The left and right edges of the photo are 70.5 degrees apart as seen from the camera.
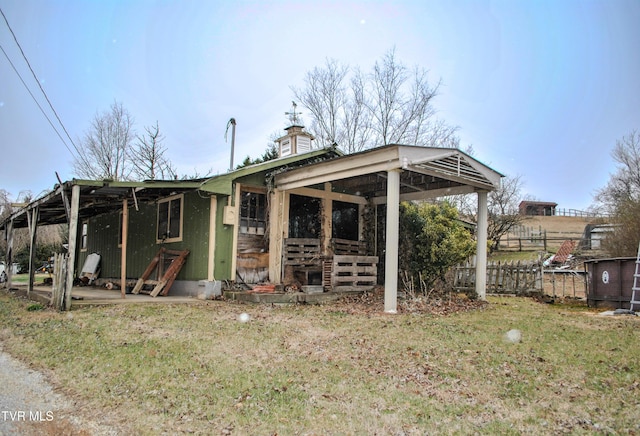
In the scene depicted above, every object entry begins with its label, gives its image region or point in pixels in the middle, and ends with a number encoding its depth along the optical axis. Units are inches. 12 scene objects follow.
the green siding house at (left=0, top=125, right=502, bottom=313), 375.9
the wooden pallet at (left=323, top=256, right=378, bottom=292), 432.1
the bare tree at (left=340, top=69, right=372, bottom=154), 1092.5
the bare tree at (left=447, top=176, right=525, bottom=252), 1094.4
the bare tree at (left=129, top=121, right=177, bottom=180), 1278.3
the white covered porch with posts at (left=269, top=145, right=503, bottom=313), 353.7
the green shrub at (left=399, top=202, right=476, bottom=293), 493.0
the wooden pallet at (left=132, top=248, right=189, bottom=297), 451.5
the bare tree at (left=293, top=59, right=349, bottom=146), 1127.6
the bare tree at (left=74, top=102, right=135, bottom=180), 1306.6
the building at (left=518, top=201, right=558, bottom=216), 1897.1
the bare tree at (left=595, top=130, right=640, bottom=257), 1048.2
